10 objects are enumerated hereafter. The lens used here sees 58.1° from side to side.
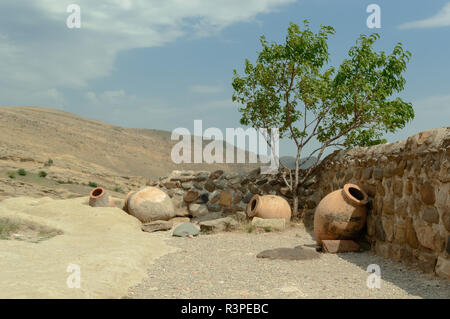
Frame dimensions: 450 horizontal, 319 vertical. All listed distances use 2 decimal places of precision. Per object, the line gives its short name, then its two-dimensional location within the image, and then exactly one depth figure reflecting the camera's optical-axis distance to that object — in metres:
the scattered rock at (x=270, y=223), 7.80
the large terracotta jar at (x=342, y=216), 5.70
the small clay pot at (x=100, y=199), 9.35
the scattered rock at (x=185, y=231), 7.53
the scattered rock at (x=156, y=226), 8.20
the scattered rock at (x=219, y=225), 7.93
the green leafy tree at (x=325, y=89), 8.69
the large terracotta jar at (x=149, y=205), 9.09
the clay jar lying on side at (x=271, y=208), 8.26
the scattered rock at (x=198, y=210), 10.09
